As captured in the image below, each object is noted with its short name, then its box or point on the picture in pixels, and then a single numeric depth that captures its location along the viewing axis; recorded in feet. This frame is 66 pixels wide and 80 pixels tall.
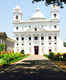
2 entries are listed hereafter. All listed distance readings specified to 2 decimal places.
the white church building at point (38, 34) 255.09
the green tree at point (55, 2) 66.94
